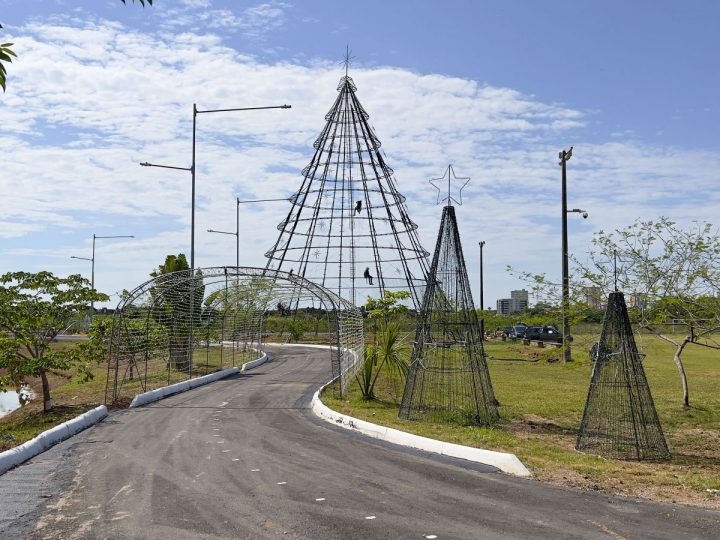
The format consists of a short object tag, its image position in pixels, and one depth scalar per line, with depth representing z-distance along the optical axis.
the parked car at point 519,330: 60.48
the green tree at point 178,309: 21.91
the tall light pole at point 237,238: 47.59
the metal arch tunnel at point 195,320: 21.34
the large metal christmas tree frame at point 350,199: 44.53
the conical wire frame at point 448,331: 15.71
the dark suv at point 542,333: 56.75
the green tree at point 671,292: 16.48
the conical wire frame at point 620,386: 12.65
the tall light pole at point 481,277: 63.98
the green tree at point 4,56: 4.13
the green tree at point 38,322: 18.33
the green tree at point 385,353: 19.38
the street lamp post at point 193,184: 26.41
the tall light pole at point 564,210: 29.00
